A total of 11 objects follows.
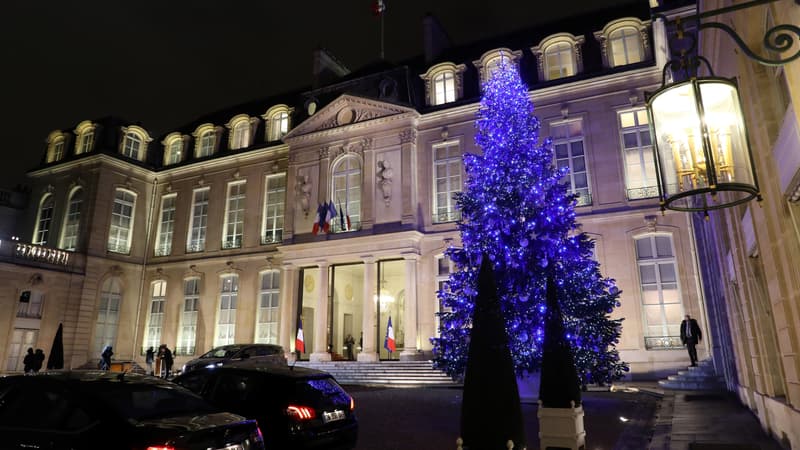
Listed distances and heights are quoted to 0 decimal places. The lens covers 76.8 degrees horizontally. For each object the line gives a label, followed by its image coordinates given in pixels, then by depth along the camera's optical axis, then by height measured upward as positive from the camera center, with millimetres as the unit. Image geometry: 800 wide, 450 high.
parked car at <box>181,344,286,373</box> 13312 -336
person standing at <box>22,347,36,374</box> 17000 -511
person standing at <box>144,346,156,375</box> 20461 -492
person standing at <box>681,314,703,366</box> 12844 +112
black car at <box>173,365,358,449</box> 5277 -643
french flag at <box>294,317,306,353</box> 18234 -13
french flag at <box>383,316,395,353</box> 17062 +89
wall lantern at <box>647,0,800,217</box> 3098 +1328
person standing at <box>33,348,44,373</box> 17017 -491
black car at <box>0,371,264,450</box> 3557 -539
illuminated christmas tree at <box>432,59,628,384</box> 10391 +1849
